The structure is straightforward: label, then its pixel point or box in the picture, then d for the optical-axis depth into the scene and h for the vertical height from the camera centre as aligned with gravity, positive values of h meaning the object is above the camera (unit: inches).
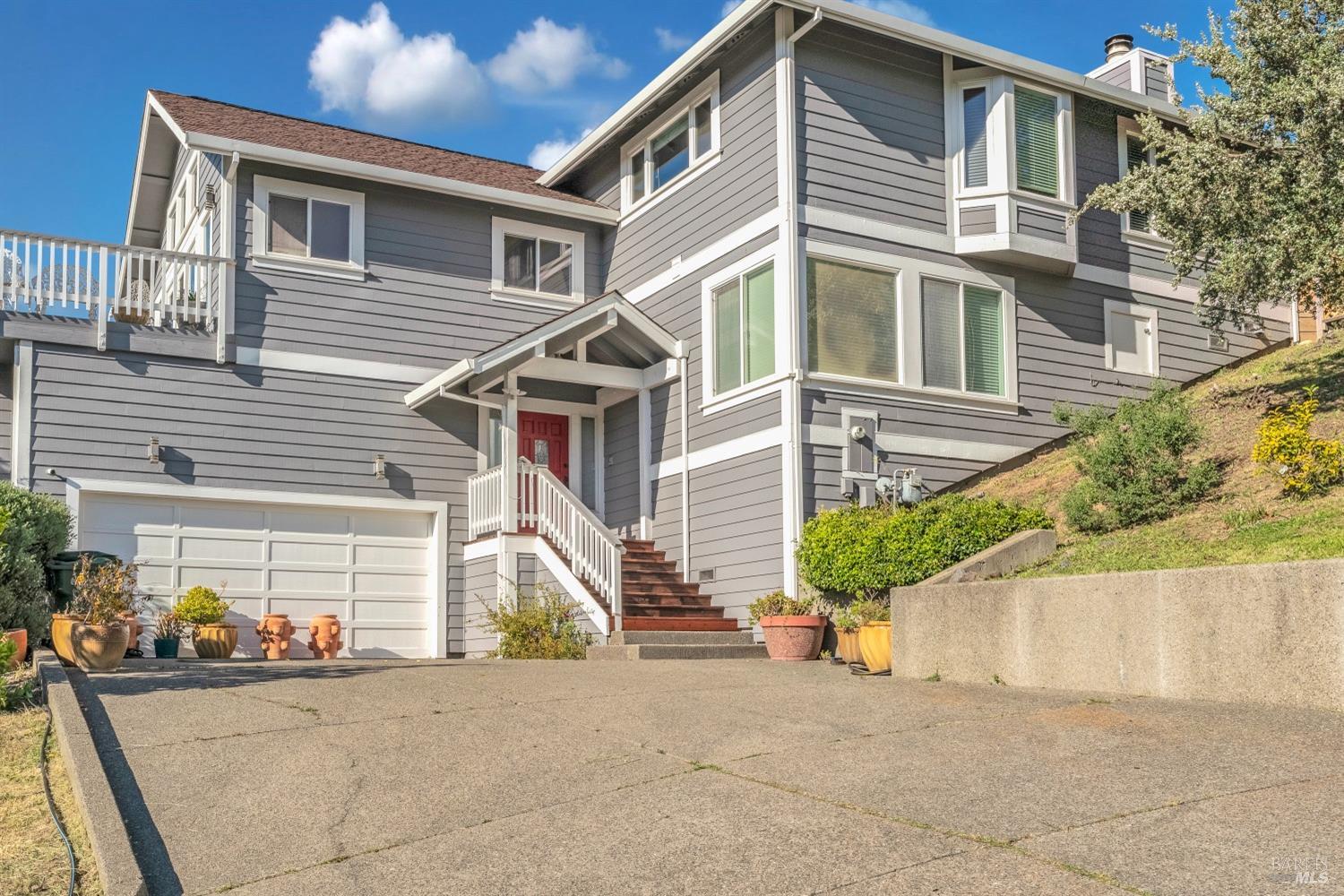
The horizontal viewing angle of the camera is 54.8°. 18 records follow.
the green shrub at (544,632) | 567.5 -23.2
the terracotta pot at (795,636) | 520.4 -22.8
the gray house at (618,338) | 588.7 +118.6
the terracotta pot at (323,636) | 639.1 -27.5
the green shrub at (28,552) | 427.5 +10.0
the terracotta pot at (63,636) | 426.6 -18.5
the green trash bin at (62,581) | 516.7 -0.1
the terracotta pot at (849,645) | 487.5 -24.9
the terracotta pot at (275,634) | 620.7 -25.9
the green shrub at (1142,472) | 467.2 +39.1
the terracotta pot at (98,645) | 412.5 -20.5
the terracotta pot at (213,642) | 586.9 -27.7
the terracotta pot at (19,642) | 394.4 -18.8
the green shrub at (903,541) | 492.7 +14.9
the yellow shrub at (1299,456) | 415.5 +39.9
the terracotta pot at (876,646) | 446.0 -22.8
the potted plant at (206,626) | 587.5 -20.9
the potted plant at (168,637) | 581.9 -25.4
